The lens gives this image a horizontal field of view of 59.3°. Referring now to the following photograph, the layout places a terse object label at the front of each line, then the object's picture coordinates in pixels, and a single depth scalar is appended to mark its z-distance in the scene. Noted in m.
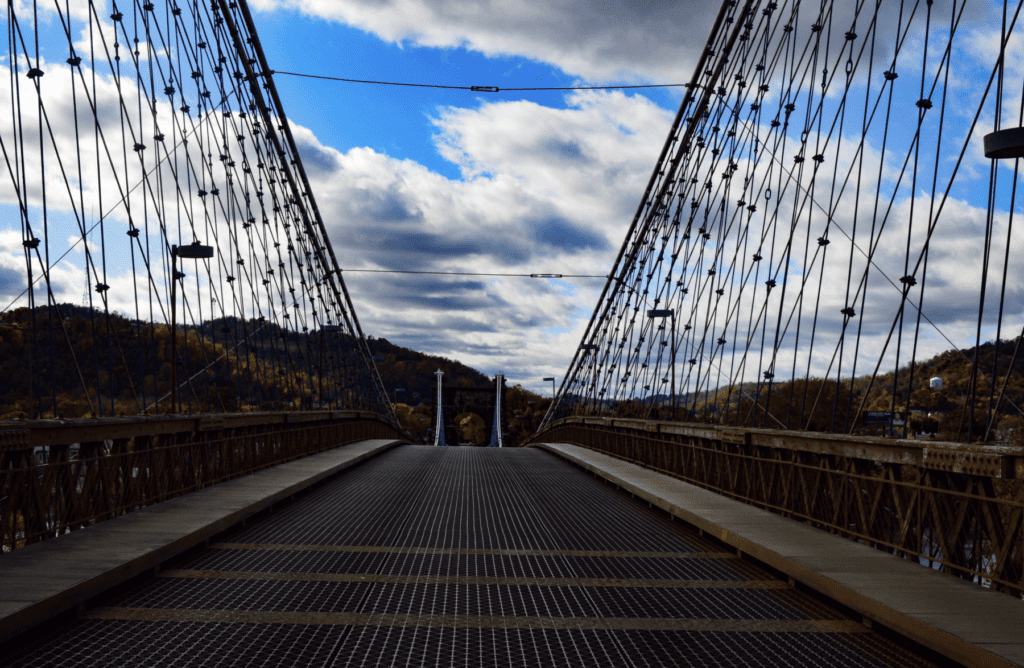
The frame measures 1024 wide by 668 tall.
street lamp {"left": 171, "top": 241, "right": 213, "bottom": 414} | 13.05
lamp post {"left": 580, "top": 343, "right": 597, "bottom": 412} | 32.45
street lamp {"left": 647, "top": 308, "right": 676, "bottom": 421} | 18.66
